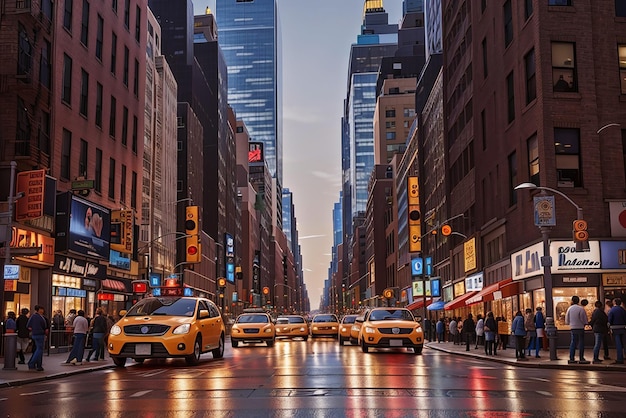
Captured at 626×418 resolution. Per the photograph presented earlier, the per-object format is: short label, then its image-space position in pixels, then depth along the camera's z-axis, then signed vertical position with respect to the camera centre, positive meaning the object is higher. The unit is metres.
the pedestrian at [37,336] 20.47 -0.57
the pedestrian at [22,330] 23.74 -0.46
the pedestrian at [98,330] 25.08 -0.53
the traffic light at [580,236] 26.13 +2.43
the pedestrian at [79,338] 23.38 -0.72
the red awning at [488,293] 39.14 +0.80
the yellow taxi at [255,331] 36.59 -0.92
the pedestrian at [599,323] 22.33 -0.48
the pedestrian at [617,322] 21.92 -0.45
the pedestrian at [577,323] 22.56 -0.47
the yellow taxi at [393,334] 27.86 -0.88
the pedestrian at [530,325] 29.94 -0.68
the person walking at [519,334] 25.44 -0.87
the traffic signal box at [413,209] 81.75 +10.79
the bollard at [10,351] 20.48 -0.97
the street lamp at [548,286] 24.19 +0.70
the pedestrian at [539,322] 29.28 -0.56
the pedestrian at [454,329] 42.41 -1.14
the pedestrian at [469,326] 35.50 -0.81
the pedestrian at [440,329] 48.38 -1.28
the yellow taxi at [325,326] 48.10 -1.00
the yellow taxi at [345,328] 39.88 -0.93
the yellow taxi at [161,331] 20.30 -0.49
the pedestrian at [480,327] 33.97 -0.83
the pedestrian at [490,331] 29.34 -0.87
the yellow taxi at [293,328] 45.50 -1.02
